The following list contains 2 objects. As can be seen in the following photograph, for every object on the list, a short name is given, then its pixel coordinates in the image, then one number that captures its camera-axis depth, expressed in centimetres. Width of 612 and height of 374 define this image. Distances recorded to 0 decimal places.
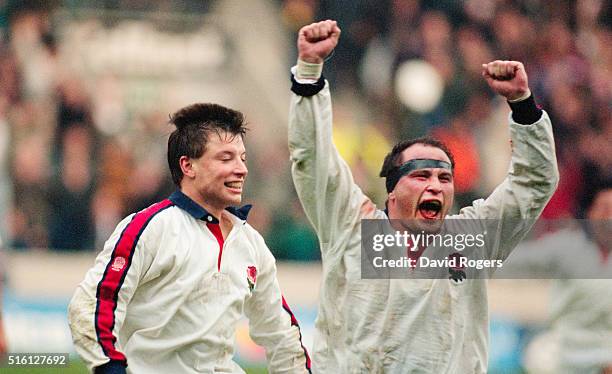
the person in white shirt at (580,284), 1845
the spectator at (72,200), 2892
